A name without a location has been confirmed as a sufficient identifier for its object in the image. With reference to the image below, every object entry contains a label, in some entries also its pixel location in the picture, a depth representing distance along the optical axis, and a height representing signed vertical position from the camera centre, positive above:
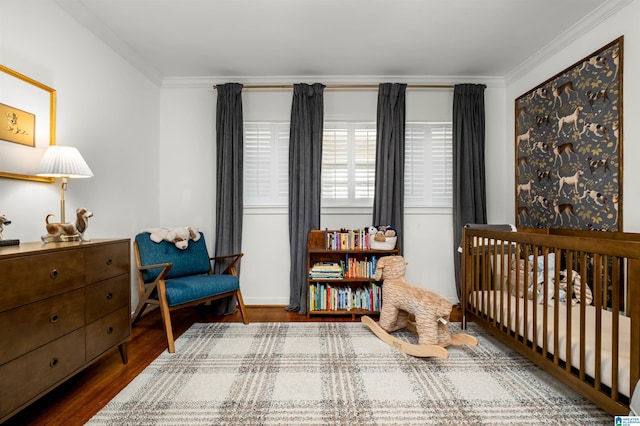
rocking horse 2.22 -0.75
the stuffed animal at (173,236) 2.87 -0.21
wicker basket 3.09 -0.29
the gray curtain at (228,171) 3.36 +0.43
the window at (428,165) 3.55 +0.53
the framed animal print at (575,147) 2.26 +0.54
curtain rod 3.43 +1.34
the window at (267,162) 3.55 +0.55
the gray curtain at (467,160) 3.39 +0.56
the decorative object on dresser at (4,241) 1.58 -0.14
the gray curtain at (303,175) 3.36 +0.39
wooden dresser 1.36 -0.49
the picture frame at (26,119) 1.80 +0.56
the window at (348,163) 3.54 +0.54
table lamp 1.88 +0.27
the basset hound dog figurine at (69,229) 1.83 -0.10
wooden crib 1.35 -0.58
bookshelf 3.10 -0.62
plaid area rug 1.60 -0.99
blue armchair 2.43 -0.55
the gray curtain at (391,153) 3.37 +0.63
